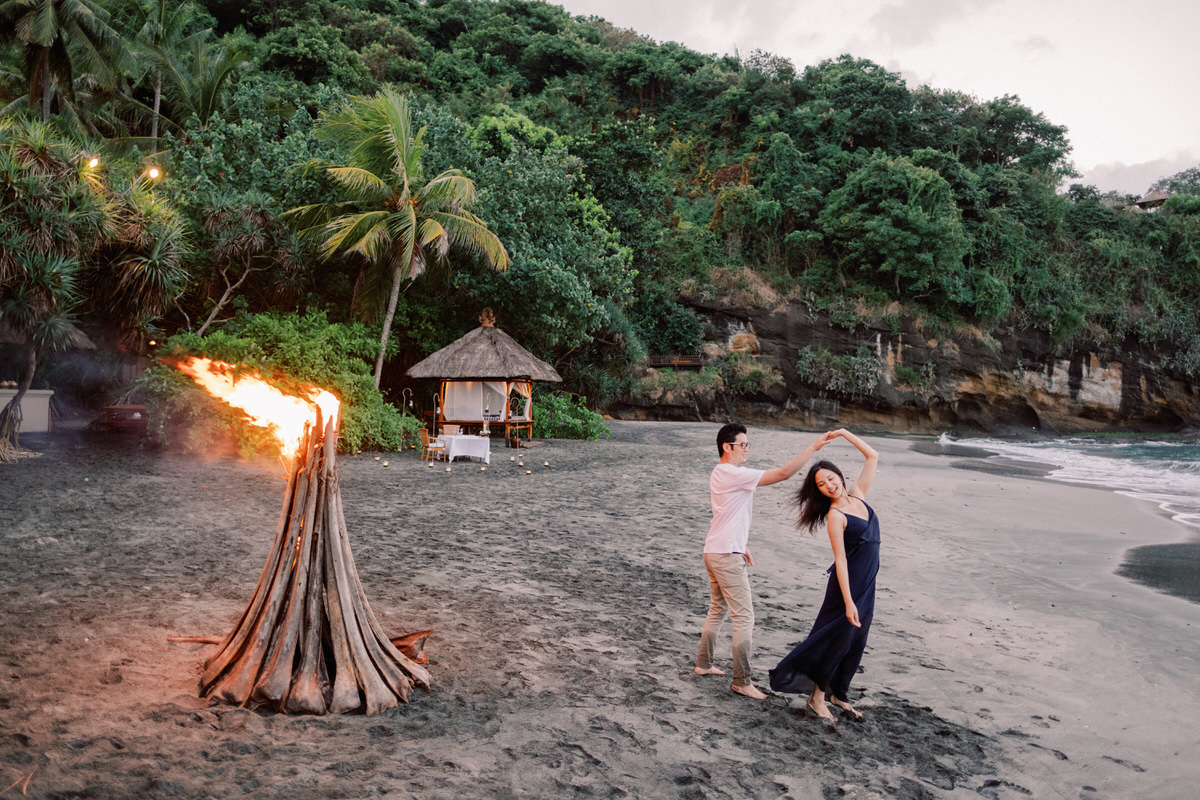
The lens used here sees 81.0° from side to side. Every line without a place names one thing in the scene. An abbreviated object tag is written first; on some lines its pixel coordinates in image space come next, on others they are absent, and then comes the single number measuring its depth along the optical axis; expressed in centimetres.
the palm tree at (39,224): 1118
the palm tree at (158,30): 2750
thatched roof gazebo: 1838
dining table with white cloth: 1477
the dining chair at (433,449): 1491
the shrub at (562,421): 2175
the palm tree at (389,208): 1628
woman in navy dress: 374
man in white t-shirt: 404
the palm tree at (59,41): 1848
